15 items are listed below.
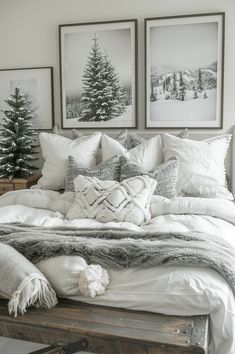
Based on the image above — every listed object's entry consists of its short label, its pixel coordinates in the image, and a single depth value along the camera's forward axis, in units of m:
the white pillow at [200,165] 2.81
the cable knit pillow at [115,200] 2.36
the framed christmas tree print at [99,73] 3.36
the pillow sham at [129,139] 3.17
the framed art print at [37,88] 3.60
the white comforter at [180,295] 1.39
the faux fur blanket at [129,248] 1.52
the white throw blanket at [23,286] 1.42
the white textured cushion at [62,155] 3.11
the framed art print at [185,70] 3.16
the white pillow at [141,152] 2.96
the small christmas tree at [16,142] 3.37
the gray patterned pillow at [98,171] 2.77
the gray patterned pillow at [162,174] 2.66
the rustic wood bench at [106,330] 1.25
